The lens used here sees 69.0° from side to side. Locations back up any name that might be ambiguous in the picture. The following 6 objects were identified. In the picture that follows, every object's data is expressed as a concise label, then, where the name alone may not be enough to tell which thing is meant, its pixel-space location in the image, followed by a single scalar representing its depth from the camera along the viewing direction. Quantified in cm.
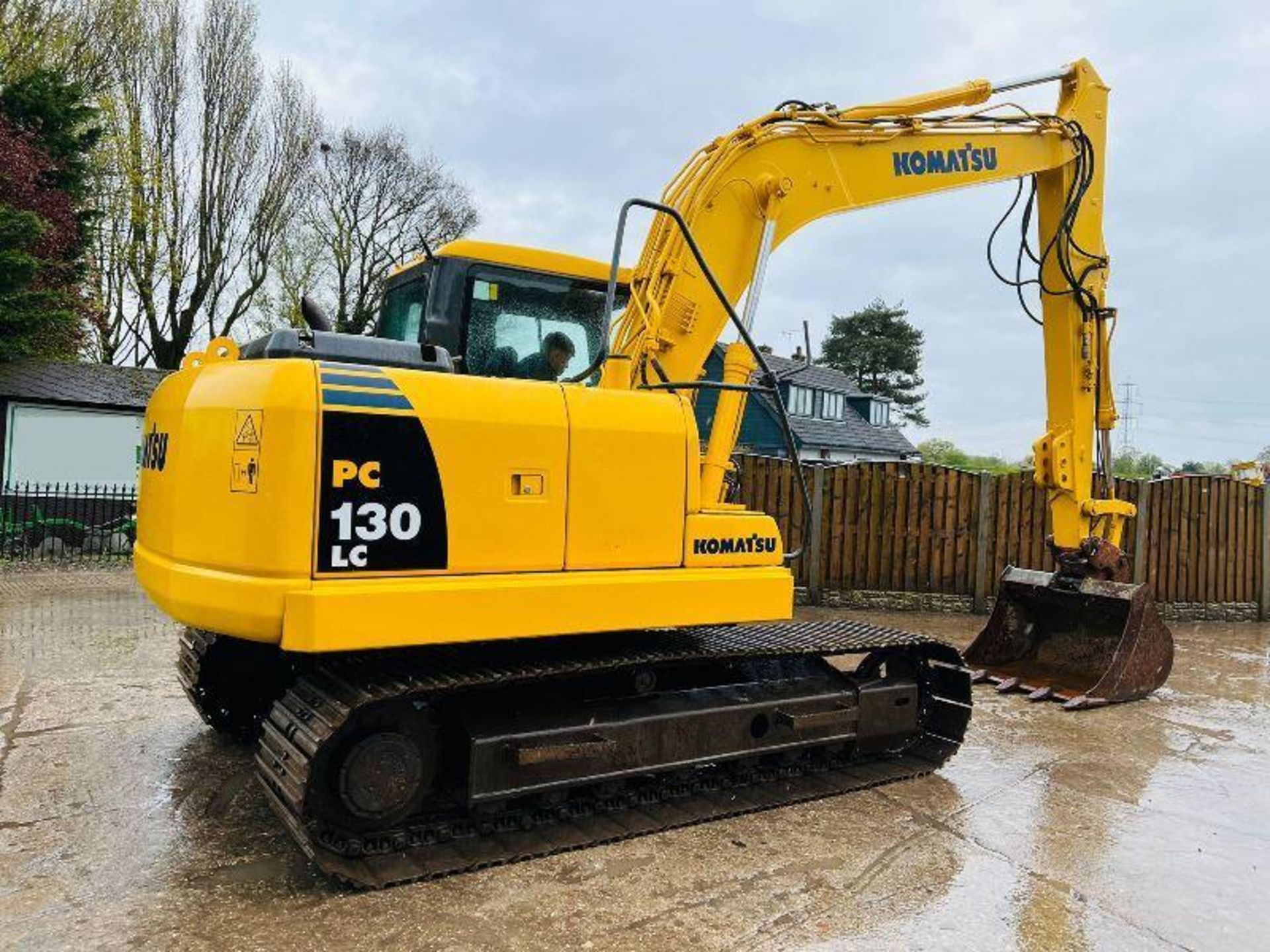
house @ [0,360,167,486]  1572
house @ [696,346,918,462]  3070
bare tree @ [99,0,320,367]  2284
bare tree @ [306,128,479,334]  2633
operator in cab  441
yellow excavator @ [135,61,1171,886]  327
